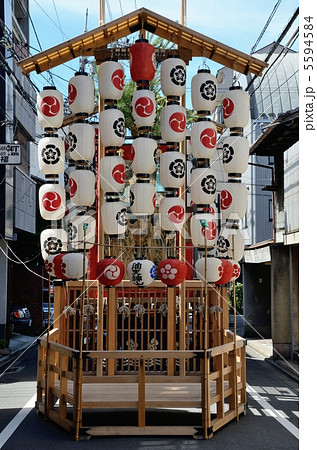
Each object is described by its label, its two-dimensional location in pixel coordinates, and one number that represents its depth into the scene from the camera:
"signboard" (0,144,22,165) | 17.86
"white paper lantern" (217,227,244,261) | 13.36
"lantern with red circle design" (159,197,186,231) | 12.88
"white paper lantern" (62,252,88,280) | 12.46
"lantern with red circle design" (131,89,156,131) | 12.76
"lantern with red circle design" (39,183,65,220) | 13.16
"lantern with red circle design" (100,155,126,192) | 12.68
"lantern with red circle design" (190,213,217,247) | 13.02
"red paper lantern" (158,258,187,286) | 12.55
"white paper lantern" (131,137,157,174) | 12.70
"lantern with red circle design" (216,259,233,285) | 12.92
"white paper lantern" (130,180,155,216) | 12.73
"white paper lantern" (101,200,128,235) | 12.66
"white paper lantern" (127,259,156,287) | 12.69
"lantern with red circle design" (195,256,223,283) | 12.78
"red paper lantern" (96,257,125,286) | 12.45
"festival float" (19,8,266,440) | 12.73
